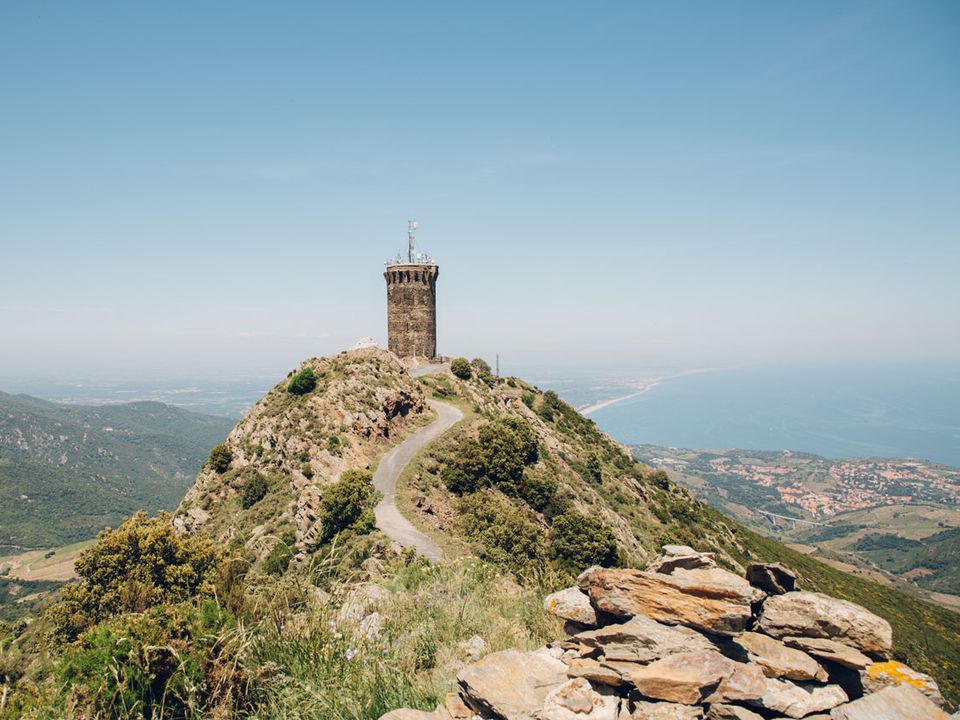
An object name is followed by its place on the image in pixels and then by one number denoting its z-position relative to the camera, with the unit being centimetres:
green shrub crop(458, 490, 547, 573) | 2091
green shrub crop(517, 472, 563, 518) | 2936
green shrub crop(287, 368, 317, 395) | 3897
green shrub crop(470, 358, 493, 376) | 6275
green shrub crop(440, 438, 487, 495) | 2883
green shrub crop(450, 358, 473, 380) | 5294
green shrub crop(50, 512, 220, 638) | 1816
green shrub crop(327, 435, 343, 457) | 3144
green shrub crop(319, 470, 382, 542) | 2239
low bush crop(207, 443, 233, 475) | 3491
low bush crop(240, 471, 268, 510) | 3081
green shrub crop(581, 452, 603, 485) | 4250
